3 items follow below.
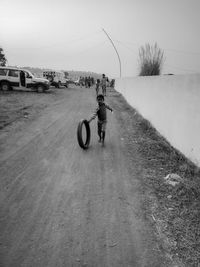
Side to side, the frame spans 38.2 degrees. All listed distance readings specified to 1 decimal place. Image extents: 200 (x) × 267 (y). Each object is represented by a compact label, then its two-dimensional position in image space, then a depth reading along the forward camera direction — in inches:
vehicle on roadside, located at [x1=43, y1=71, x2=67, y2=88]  1318.9
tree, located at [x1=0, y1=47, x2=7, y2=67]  1700.3
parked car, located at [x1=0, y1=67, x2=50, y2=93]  893.8
